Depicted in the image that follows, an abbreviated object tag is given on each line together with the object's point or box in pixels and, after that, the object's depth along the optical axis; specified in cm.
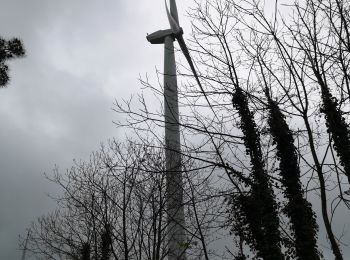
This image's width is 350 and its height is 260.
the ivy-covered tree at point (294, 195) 1266
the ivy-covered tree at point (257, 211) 1263
